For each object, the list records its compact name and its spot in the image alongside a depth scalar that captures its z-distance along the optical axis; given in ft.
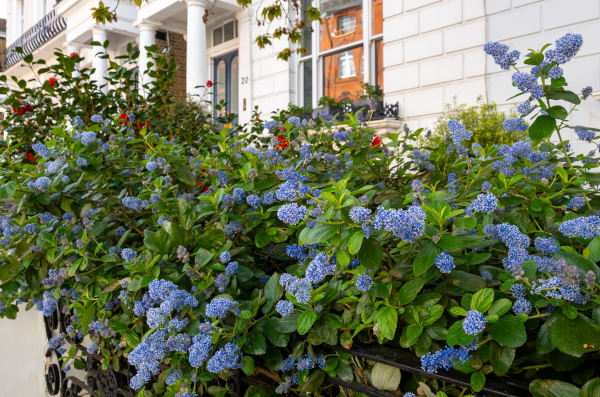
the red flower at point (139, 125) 11.58
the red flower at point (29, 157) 9.81
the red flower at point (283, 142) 7.37
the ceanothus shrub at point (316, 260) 2.67
